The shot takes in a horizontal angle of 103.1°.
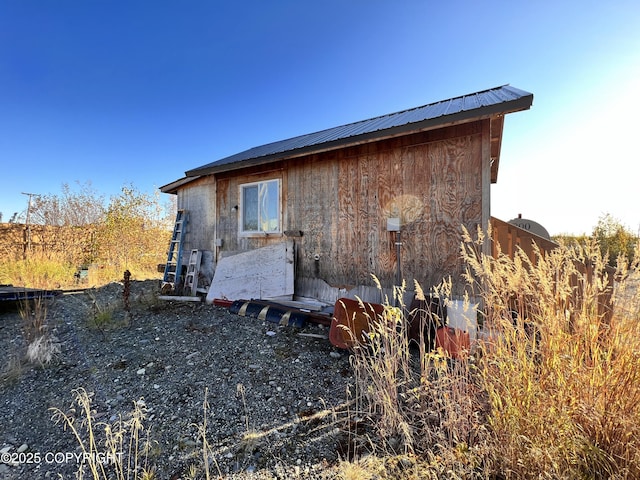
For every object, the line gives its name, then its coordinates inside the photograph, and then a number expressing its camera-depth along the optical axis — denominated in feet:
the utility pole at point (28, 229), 32.44
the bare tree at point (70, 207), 37.14
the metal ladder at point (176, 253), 21.54
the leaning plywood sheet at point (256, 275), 16.30
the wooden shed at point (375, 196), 11.50
